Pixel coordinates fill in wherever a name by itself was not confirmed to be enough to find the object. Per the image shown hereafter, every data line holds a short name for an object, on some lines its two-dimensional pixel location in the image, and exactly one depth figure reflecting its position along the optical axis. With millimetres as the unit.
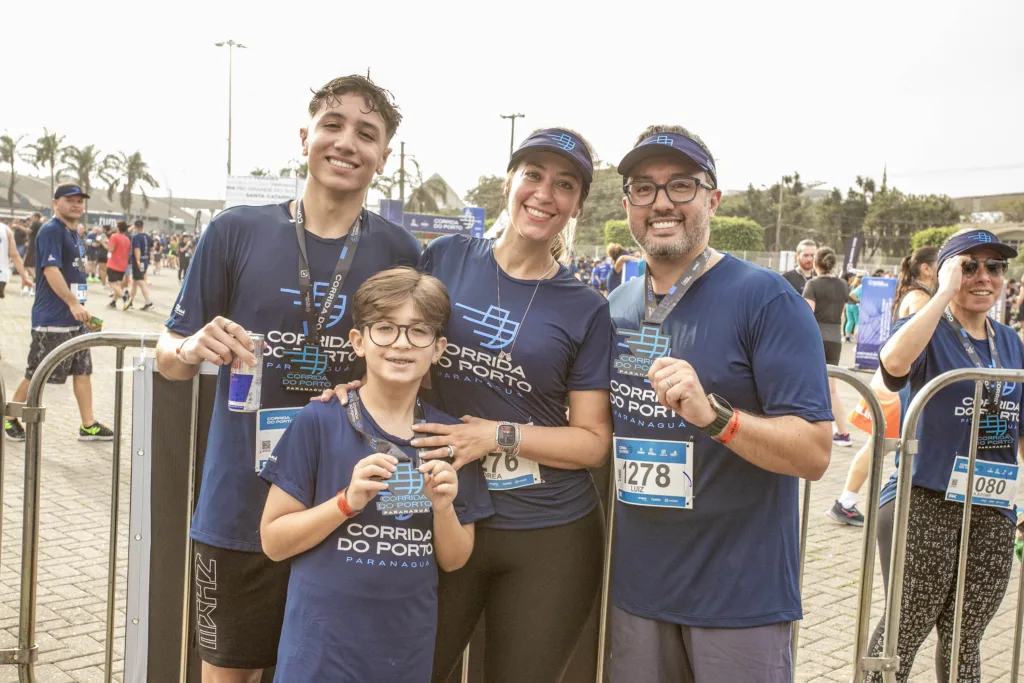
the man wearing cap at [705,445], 2203
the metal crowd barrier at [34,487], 2986
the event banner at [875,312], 14570
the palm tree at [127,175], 83562
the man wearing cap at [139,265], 19875
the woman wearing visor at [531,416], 2350
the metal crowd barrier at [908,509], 3203
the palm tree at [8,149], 80000
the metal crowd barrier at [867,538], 3107
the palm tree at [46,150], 81750
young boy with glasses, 2145
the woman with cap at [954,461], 3311
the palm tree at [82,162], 83562
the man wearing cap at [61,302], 7348
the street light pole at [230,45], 42531
